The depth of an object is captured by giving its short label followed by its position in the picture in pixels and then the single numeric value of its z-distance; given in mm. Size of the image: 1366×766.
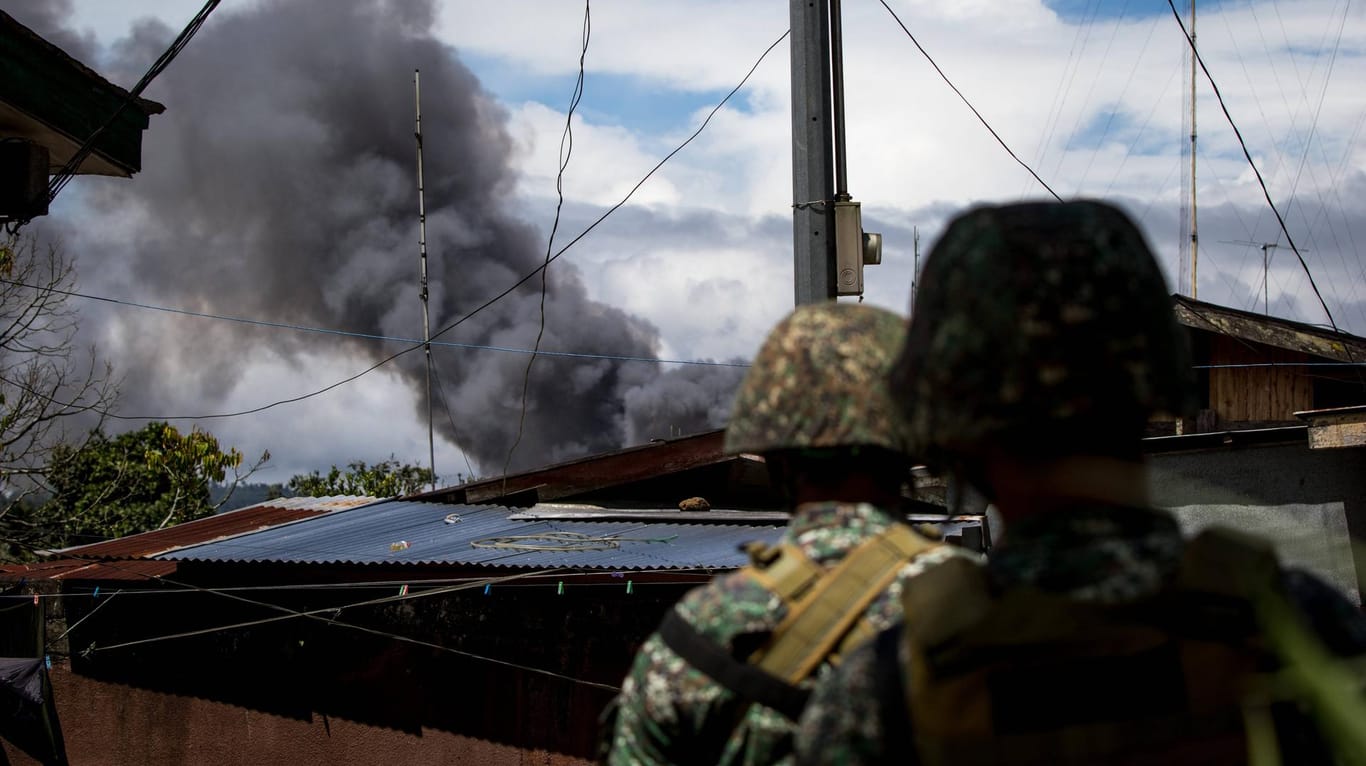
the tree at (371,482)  30209
